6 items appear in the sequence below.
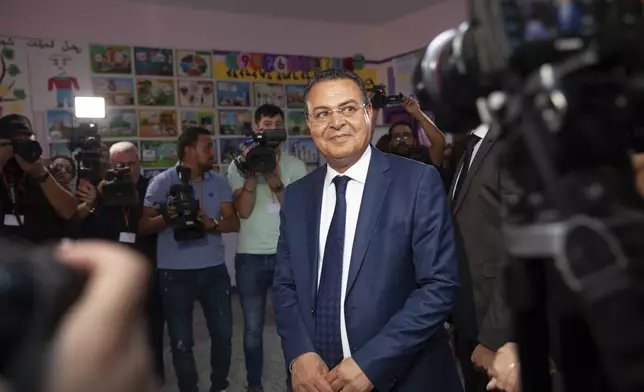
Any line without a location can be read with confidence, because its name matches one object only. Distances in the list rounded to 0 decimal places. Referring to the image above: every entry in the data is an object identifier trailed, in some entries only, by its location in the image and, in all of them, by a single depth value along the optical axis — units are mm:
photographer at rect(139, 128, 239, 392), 2768
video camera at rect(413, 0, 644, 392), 500
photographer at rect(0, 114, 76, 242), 2408
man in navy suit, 1375
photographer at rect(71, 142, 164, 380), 2711
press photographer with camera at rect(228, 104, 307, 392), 2891
